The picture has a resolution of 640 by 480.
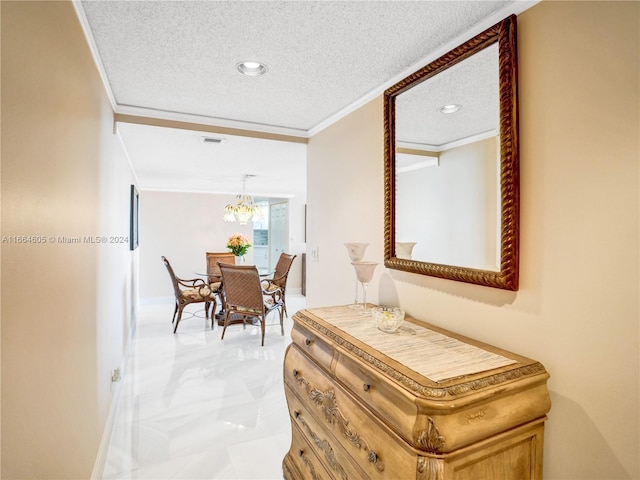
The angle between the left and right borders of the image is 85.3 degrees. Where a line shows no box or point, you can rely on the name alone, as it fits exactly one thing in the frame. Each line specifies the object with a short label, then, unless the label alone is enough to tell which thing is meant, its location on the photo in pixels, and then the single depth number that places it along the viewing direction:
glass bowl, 1.51
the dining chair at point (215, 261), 5.74
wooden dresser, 1.01
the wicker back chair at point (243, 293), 4.16
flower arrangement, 5.70
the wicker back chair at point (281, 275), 4.95
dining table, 5.04
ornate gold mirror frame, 1.30
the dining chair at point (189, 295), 4.74
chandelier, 5.78
